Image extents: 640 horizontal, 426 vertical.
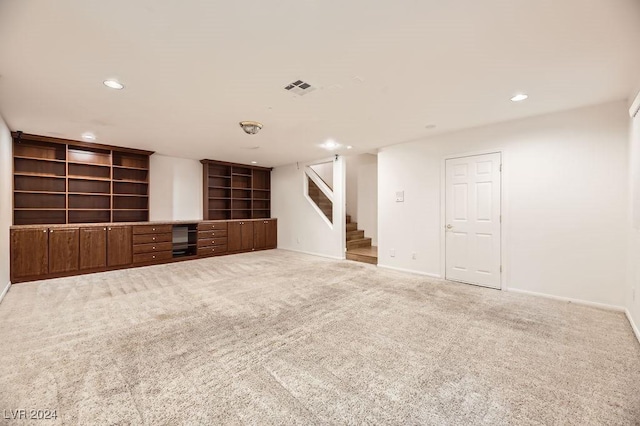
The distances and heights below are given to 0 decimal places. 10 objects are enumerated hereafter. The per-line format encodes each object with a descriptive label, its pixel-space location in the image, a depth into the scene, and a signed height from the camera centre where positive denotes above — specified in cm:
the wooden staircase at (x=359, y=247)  584 -88
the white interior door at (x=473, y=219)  401 -12
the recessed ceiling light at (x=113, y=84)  262 +125
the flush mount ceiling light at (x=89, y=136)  458 +130
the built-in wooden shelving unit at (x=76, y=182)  479 +57
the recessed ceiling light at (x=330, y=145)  509 +130
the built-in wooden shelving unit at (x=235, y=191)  714 +58
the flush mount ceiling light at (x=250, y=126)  381 +119
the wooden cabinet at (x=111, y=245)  438 -66
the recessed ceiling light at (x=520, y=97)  296 +127
